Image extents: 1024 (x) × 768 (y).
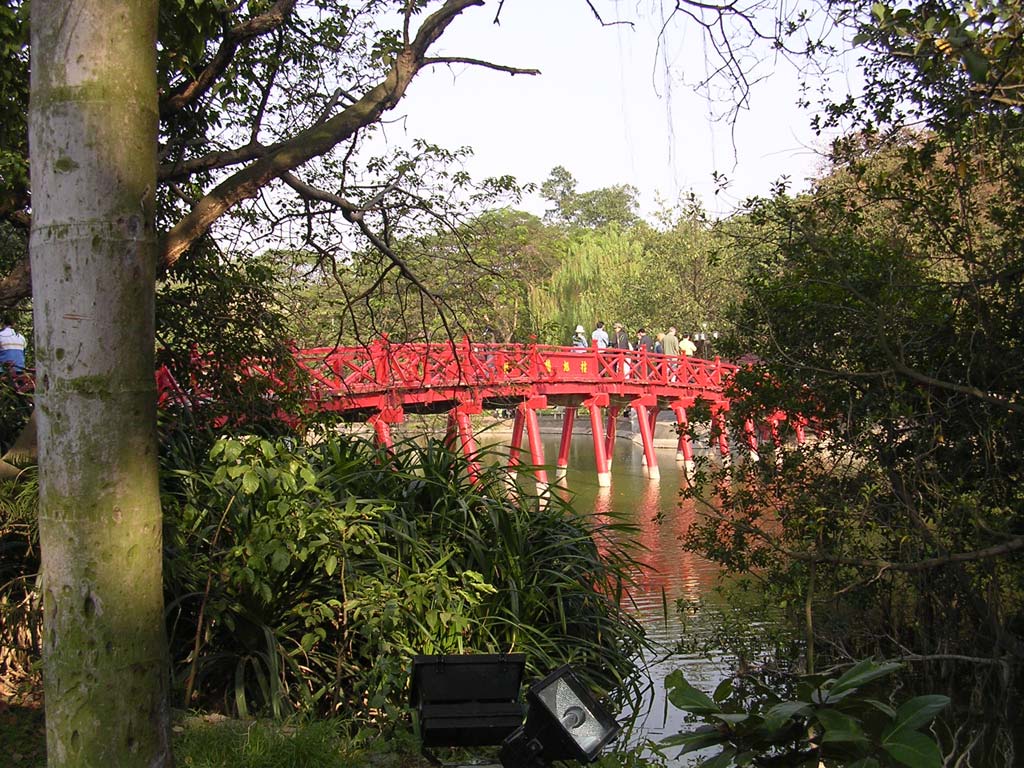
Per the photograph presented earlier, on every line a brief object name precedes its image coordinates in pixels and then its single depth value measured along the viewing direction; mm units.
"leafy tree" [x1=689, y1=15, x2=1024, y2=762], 5777
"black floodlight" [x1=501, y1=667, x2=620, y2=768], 3195
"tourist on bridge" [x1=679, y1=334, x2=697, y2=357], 24533
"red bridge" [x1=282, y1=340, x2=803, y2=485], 8680
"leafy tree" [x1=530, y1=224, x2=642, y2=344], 34969
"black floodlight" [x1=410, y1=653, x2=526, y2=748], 3557
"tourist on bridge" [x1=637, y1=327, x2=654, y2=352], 23242
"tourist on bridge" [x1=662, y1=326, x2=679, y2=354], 24875
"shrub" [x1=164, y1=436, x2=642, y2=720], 4477
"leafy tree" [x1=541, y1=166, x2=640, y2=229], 67125
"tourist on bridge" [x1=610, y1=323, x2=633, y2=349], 24109
